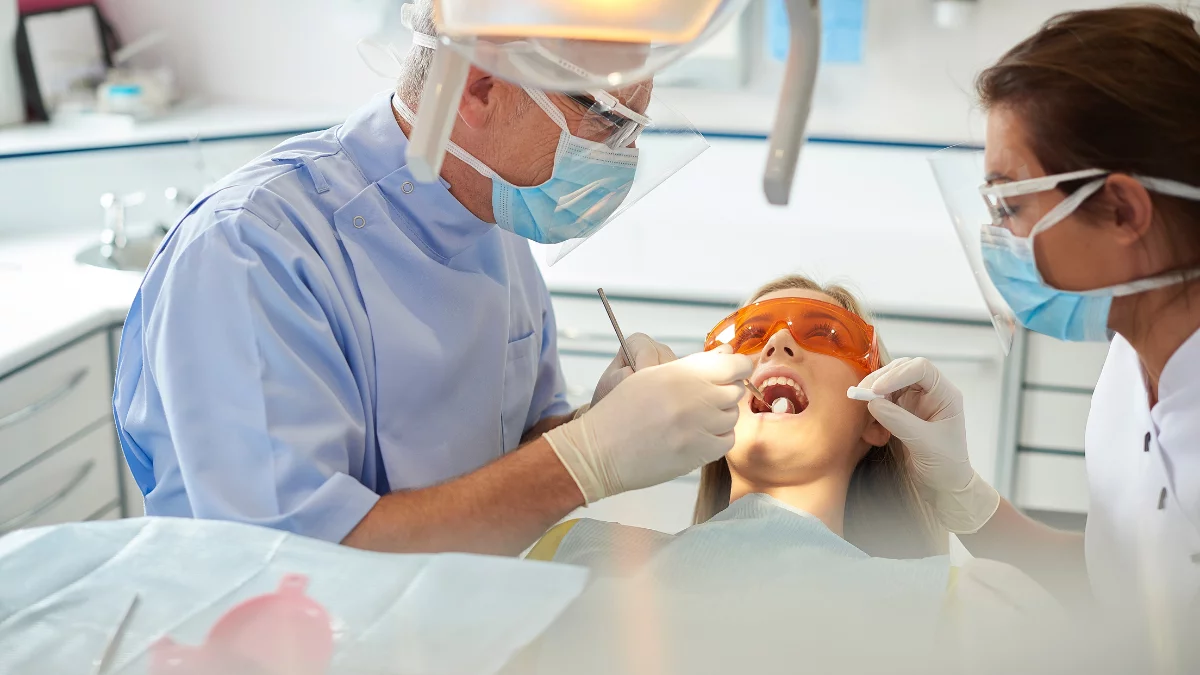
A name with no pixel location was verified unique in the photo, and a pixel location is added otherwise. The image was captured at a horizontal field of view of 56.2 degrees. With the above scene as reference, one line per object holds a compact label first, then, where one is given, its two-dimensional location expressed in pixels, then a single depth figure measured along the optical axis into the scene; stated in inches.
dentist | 50.9
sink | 121.7
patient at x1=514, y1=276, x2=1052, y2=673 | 36.6
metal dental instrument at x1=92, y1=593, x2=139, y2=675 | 36.2
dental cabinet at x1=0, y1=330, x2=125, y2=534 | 94.0
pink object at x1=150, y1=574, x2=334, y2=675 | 35.8
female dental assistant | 47.1
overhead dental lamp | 30.9
